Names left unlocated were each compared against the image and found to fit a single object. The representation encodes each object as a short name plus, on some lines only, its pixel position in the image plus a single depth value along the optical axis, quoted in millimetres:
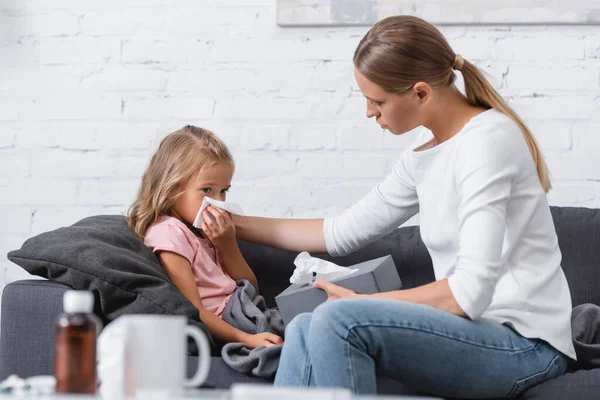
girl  2560
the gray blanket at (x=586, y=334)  2378
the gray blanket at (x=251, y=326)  2333
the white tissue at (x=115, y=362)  1636
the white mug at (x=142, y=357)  1637
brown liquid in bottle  1642
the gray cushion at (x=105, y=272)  2347
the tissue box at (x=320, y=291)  2414
